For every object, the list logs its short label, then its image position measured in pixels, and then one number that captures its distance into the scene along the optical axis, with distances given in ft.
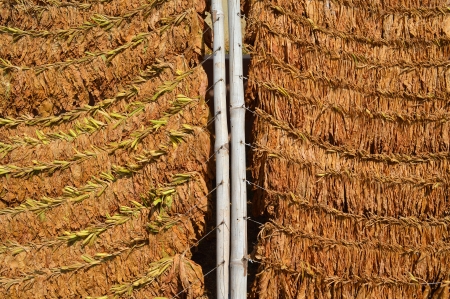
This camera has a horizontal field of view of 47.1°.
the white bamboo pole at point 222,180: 10.12
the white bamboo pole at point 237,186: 9.94
